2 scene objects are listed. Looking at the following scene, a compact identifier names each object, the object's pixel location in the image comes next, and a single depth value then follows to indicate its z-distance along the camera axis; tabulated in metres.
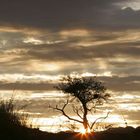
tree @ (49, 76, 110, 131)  53.84
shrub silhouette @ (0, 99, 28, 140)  19.44
